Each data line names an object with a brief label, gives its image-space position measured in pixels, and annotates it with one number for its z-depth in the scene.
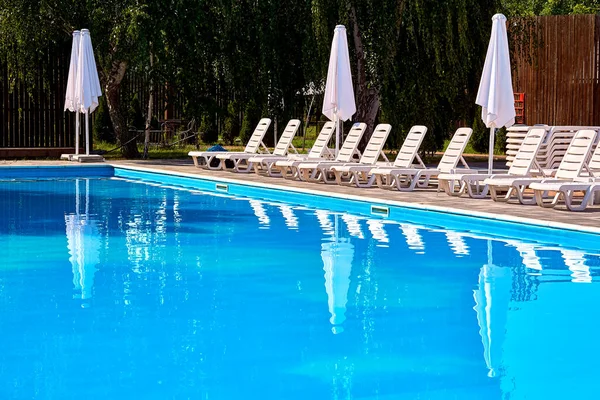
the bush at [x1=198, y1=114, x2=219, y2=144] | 25.76
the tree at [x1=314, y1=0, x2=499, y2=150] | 17.09
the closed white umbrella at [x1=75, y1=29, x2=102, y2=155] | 18.22
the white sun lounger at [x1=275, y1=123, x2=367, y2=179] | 15.28
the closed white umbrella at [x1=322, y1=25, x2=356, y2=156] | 15.44
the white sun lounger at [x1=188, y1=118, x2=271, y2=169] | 17.58
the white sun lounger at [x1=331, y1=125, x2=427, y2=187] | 14.06
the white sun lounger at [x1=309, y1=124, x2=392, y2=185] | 14.40
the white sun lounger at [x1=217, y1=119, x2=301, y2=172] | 16.83
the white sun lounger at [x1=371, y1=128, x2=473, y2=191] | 13.30
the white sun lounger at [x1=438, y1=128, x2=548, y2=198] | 12.28
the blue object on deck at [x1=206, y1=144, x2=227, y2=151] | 18.42
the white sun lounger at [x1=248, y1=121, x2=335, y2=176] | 16.08
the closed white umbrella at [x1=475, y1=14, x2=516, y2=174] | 12.66
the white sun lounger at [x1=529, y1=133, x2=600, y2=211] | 10.84
